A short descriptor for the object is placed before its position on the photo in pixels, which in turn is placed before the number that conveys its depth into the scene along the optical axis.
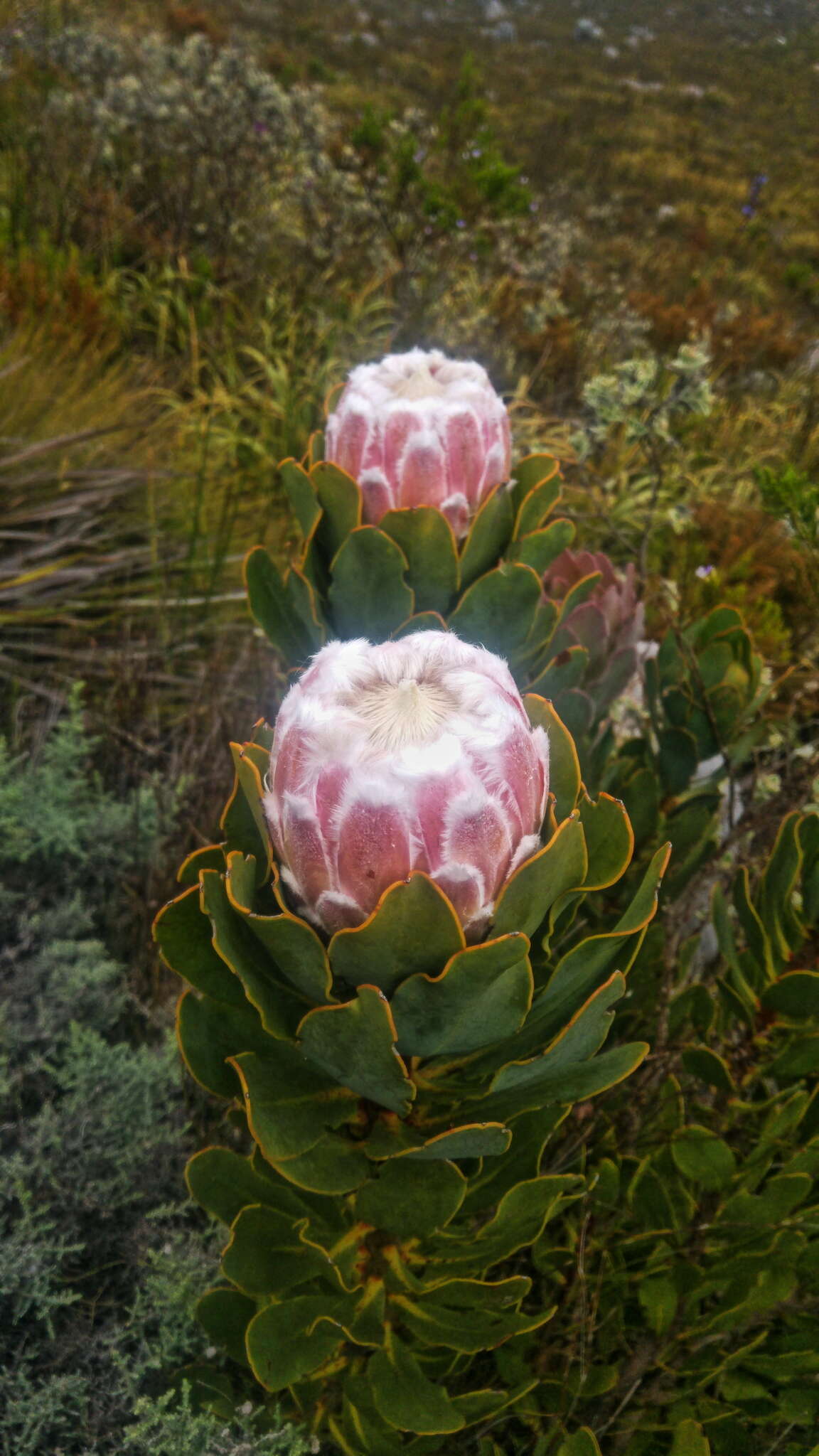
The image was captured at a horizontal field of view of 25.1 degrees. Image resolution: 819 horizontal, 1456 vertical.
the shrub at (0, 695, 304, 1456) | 0.69
